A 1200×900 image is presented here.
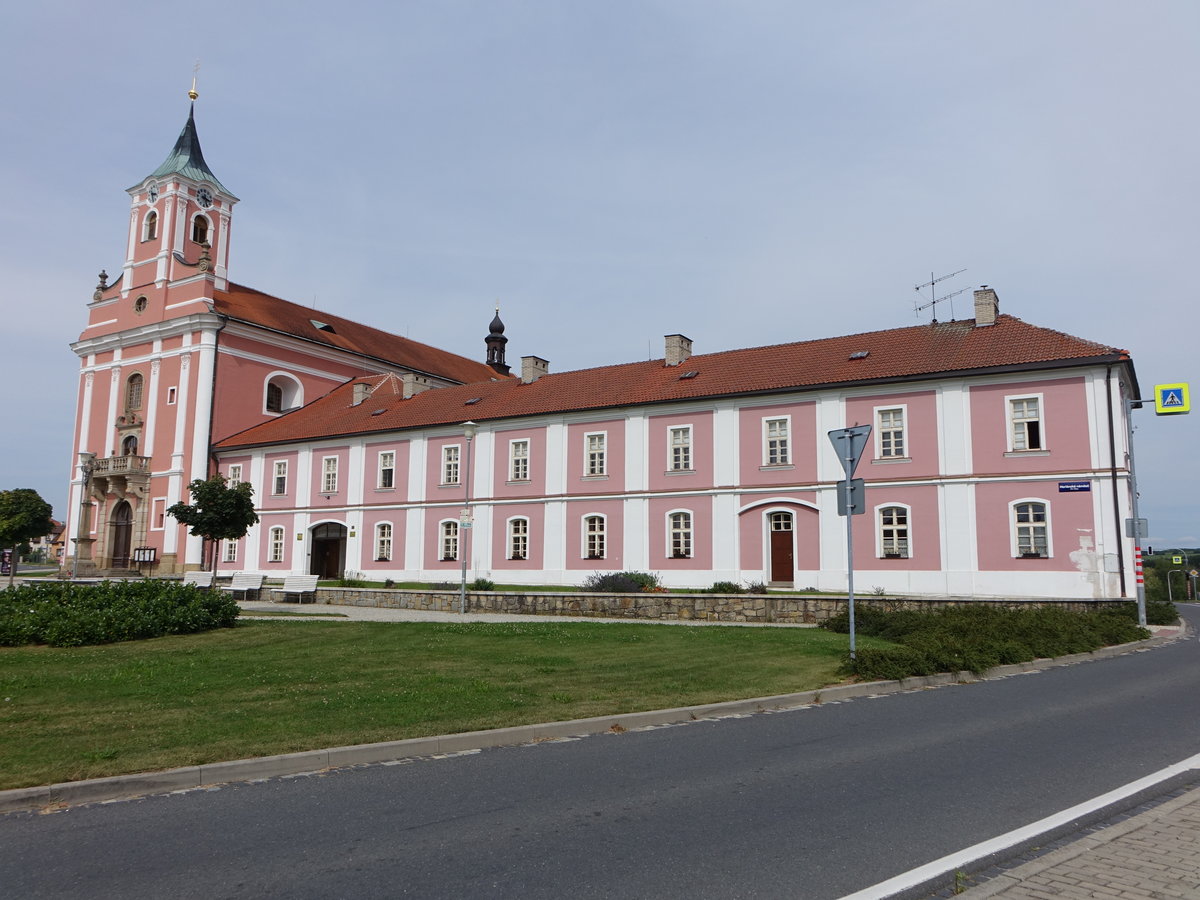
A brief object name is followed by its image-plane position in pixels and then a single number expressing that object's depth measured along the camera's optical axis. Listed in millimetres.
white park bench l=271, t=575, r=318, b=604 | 30812
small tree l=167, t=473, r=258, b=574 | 30703
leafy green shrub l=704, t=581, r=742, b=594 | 30391
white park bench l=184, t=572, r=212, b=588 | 32875
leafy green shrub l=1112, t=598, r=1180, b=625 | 26266
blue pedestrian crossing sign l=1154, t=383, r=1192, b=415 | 25172
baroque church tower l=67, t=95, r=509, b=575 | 48156
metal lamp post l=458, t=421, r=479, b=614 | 26016
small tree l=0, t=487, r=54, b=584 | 46469
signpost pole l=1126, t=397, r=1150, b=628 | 23625
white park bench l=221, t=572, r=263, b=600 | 31047
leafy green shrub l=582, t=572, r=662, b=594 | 29984
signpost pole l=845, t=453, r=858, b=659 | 12961
